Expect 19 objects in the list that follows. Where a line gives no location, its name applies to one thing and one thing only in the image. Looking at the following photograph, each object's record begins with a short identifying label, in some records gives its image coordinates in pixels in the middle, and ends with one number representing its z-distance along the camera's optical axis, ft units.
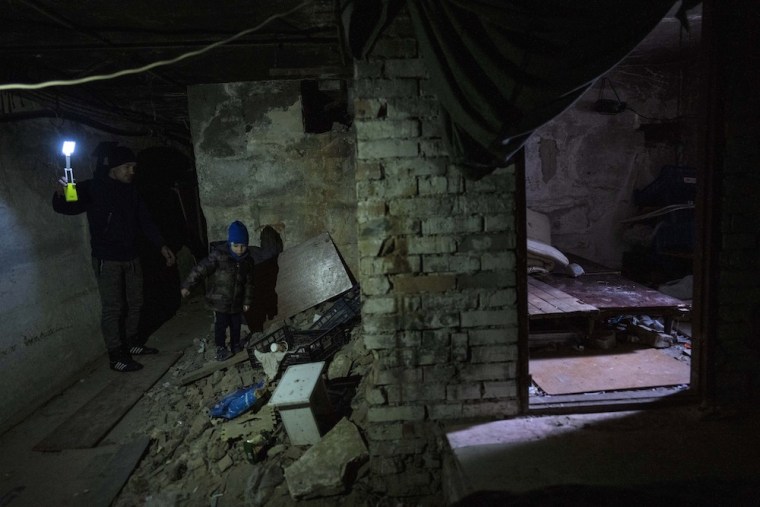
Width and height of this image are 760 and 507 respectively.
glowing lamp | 13.35
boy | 15.57
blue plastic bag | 11.67
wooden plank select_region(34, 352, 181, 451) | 11.90
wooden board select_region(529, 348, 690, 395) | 10.39
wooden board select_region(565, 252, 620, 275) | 18.10
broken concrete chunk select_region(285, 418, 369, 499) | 8.70
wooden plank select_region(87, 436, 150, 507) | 9.80
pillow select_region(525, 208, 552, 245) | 21.61
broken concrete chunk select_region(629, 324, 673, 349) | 12.81
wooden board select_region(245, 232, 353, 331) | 16.69
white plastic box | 9.59
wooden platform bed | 12.60
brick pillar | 7.45
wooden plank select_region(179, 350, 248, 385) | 14.37
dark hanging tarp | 5.33
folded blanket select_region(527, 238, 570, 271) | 17.39
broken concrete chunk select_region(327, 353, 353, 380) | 12.59
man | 15.69
